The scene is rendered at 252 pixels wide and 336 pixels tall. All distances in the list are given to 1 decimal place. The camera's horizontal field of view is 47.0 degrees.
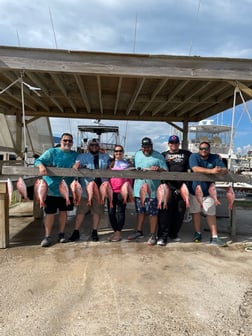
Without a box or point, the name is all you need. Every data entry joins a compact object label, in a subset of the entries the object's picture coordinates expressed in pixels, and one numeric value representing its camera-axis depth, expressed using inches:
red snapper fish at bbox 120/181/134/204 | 176.4
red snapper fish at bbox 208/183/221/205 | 177.9
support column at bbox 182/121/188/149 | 354.4
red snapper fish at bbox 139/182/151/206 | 173.9
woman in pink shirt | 185.5
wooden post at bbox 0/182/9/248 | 171.8
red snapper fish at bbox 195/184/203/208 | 177.1
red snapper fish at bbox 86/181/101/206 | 170.2
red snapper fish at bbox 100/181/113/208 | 173.0
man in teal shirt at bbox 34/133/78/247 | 176.7
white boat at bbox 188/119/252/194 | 790.5
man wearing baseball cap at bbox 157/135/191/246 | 185.5
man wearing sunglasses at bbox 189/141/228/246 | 182.9
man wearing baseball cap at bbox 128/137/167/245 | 181.8
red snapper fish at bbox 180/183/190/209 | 175.0
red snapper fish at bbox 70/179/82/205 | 165.9
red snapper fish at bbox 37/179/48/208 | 163.2
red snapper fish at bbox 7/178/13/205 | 159.2
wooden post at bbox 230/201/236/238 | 209.6
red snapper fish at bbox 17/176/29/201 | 162.4
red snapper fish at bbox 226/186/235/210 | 181.0
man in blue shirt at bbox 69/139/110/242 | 181.9
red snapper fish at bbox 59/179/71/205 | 167.2
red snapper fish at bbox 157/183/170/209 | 169.5
